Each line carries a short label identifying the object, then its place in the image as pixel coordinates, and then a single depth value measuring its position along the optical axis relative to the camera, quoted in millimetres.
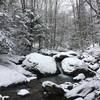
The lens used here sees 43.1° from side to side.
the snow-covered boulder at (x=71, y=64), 8028
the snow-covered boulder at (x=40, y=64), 7852
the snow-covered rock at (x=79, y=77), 7302
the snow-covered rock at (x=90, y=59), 9490
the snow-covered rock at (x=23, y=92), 5602
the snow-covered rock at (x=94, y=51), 11049
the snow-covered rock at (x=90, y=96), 4763
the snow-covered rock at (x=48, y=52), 10838
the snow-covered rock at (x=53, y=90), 5278
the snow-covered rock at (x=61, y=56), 9092
